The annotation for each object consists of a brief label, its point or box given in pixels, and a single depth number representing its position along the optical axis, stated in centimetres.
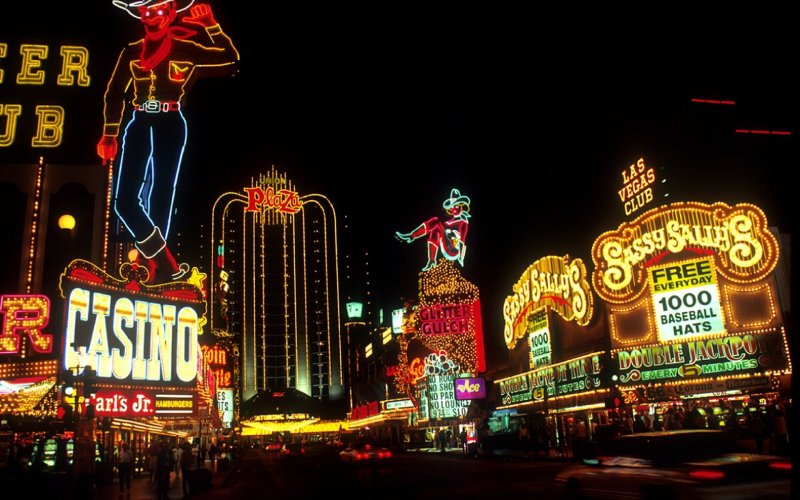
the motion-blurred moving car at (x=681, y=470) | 1102
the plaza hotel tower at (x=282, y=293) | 15838
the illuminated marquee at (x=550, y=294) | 3500
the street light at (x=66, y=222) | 3039
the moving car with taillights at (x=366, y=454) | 4069
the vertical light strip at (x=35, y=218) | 2888
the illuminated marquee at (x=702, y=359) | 2692
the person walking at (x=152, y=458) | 3348
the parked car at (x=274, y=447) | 8858
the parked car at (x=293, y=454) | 5166
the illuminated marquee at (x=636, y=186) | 3256
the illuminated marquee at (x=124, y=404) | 2402
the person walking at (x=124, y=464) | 2545
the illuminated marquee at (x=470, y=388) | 4947
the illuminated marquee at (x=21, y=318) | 2409
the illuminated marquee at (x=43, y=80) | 3178
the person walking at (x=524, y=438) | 3706
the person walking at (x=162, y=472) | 2244
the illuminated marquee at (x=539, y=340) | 3978
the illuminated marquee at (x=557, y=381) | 3340
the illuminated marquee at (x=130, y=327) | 2377
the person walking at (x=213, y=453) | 5040
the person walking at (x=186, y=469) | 2535
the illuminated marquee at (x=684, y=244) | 2744
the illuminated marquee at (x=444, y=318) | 5162
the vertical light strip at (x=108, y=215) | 3095
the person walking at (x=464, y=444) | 4482
